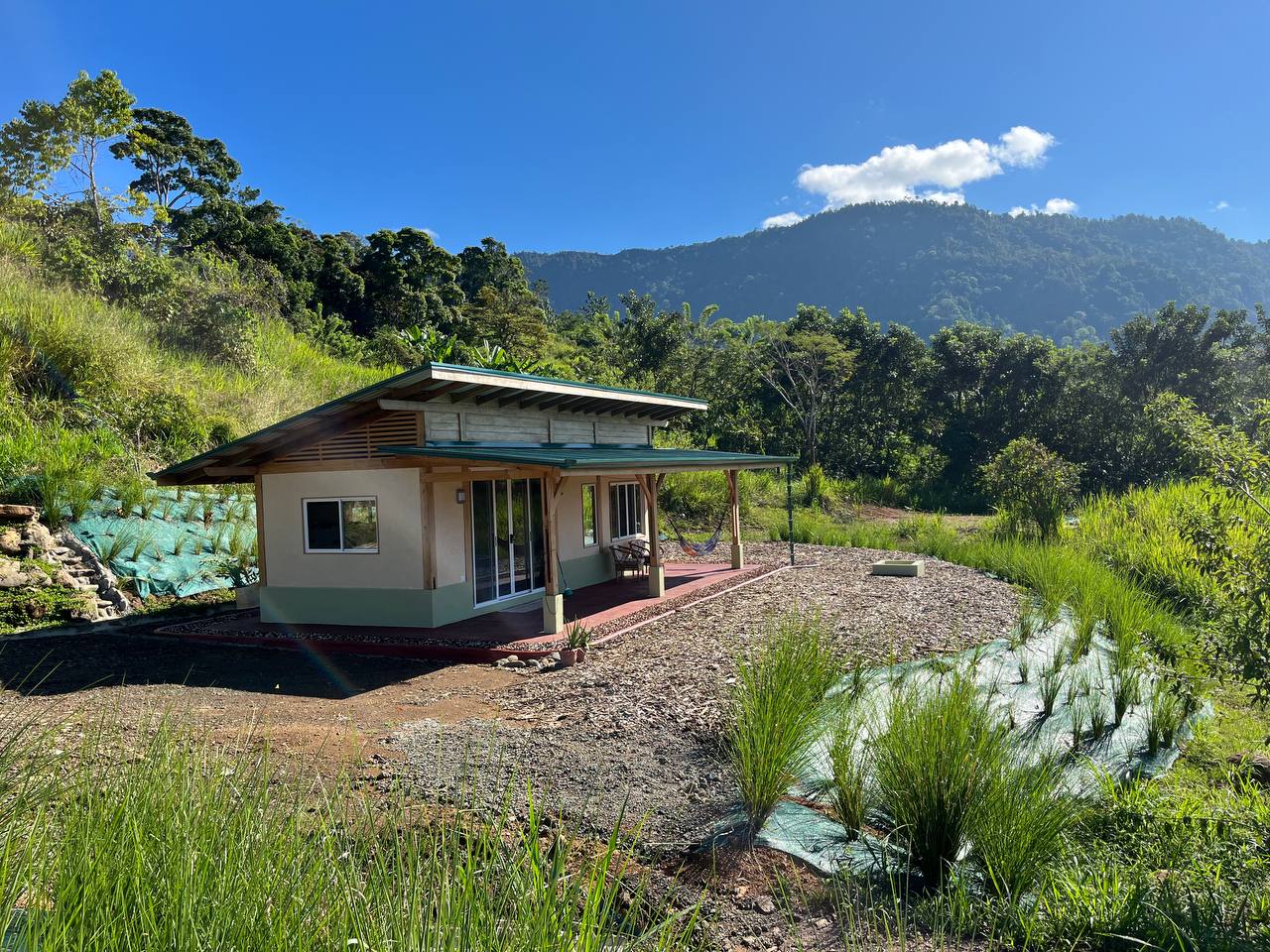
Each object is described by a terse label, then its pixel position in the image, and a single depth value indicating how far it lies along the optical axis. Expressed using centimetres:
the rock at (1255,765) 542
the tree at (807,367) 3097
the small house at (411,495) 999
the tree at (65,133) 1938
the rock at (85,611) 1015
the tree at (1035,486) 1745
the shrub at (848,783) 440
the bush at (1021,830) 360
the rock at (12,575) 1001
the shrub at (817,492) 2508
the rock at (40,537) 1068
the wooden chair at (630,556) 1430
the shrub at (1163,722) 593
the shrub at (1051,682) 670
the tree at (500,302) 3241
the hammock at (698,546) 1501
